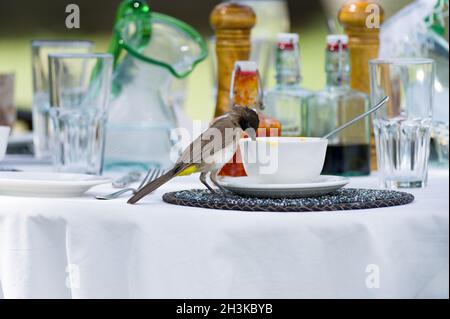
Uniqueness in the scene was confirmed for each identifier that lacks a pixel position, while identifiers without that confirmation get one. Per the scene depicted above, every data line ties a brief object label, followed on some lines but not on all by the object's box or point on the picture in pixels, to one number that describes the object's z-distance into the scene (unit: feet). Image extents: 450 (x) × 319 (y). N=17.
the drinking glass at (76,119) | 6.01
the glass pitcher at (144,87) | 6.20
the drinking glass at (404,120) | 5.52
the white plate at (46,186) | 5.08
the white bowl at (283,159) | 5.06
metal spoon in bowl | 5.37
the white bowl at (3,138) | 5.48
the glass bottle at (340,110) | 6.04
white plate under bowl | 4.96
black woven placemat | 4.81
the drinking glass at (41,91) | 7.10
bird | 5.00
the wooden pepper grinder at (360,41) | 6.32
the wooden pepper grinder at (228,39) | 6.27
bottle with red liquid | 5.67
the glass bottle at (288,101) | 6.11
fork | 5.10
